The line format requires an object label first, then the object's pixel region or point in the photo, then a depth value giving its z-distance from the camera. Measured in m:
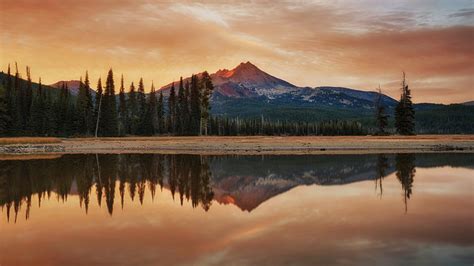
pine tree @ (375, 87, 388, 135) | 89.35
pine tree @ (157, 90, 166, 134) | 109.32
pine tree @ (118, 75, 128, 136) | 109.25
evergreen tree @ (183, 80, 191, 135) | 103.56
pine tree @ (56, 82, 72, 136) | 95.12
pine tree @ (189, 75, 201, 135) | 102.94
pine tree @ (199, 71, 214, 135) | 87.81
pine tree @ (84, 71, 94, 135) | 96.56
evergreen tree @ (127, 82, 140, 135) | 107.12
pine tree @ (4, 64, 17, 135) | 89.62
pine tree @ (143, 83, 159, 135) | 103.32
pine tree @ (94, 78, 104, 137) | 98.58
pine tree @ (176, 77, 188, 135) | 104.96
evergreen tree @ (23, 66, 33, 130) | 98.39
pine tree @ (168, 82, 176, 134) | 111.46
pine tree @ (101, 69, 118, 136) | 97.19
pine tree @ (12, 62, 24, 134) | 92.37
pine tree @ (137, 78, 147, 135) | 103.81
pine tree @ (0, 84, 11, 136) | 84.25
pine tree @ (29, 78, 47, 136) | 93.19
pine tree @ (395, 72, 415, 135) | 84.38
